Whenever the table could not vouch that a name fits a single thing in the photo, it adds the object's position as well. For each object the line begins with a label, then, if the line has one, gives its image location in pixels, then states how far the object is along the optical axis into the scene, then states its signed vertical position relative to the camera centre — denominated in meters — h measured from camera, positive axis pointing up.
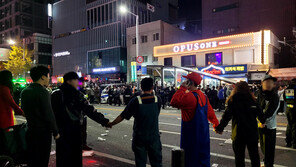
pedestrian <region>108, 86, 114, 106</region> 23.39 -1.74
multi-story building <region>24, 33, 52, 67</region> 69.19 +9.52
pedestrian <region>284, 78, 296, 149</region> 6.52 -1.06
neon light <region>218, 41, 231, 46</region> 28.95 +4.25
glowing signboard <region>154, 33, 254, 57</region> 27.80 +4.17
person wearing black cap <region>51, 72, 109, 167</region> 3.66 -0.68
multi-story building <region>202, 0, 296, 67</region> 36.56 +10.03
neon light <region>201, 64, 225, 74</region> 26.88 +0.97
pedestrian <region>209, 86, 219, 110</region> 17.58 -1.65
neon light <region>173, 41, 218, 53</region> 30.25 +4.12
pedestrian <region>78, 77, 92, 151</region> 6.68 -1.68
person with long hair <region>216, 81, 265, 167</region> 4.08 -0.83
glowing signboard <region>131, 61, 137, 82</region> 23.43 +0.57
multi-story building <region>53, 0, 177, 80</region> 49.25 +10.93
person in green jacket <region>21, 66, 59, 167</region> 3.63 -0.71
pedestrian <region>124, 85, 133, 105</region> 21.11 -1.54
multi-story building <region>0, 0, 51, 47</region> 72.56 +19.43
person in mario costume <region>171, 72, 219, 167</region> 3.77 -0.81
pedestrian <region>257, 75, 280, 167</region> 4.76 -0.95
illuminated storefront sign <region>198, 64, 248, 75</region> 25.64 +0.82
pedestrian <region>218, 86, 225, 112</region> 16.97 -1.52
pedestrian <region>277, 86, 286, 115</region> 14.32 -1.91
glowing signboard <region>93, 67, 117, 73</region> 48.62 +1.66
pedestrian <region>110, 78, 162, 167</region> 3.77 -0.81
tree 44.65 +2.80
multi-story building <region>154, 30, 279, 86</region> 26.19 +2.74
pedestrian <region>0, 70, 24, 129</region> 4.29 -0.47
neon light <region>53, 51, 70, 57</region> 61.07 +6.47
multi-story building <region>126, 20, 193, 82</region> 38.66 +6.67
